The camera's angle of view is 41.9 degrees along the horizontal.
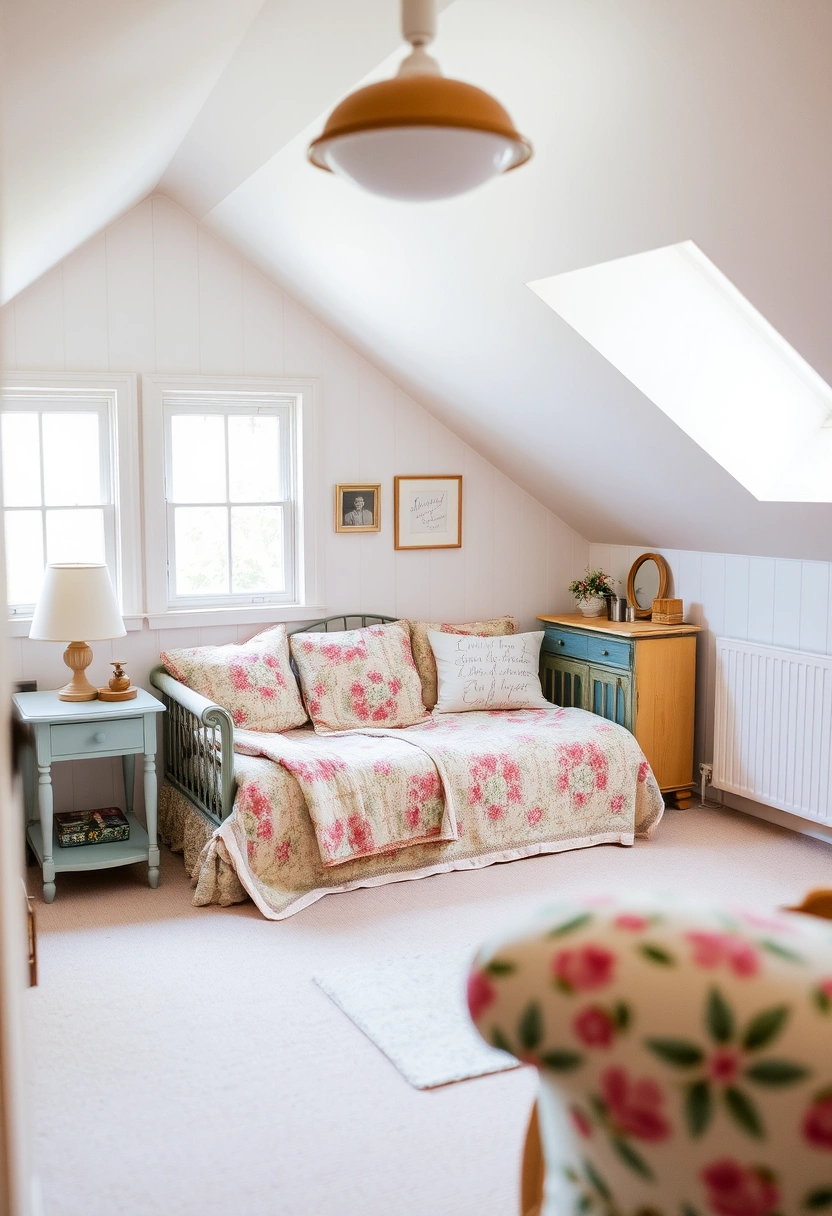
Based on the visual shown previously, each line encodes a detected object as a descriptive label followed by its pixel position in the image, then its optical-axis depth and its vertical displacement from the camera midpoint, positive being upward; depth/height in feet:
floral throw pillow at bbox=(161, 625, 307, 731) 14.12 -1.84
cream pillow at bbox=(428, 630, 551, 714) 15.70 -1.94
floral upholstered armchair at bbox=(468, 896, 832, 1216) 2.86 -1.34
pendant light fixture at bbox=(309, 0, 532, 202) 5.16 +1.99
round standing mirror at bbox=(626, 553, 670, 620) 16.28 -0.64
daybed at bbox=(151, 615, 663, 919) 12.21 -3.10
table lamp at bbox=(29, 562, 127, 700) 12.55 -0.76
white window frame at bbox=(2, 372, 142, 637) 14.08 +1.27
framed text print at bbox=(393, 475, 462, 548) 16.40 +0.44
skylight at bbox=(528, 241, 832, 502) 12.13 +2.07
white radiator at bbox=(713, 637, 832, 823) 13.70 -2.47
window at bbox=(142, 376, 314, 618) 14.84 +0.68
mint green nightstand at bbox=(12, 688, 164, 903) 12.31 -2.37
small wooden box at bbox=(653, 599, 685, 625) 15.79 -1.02
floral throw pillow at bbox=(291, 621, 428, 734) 14.82 -1.93
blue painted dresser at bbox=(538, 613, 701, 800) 15.28 -2.06
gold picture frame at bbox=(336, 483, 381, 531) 15.92 +0.49
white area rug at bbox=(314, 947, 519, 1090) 8.94 -4.23
